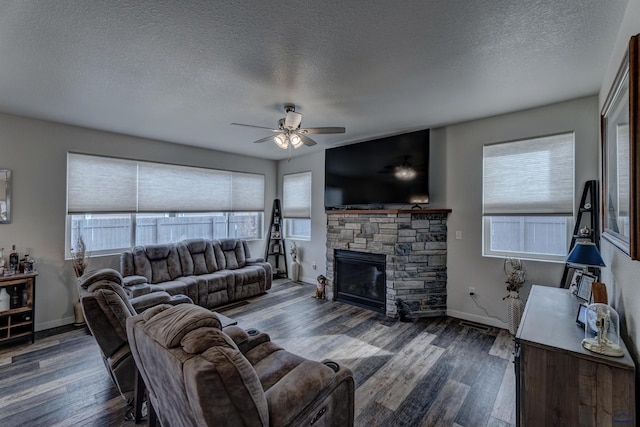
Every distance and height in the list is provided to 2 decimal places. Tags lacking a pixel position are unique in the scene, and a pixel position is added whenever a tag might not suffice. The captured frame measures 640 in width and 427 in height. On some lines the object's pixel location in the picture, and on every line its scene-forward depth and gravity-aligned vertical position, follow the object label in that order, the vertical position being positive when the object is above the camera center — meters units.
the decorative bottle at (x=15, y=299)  3.23 -0.99
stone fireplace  3.99 -0.62
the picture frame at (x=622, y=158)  1.27 +0.36
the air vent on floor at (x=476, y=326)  3.54 -1.42
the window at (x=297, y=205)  5.90 +0.24
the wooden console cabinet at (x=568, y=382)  1.32 -0.84
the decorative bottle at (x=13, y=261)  3.28 -0.55
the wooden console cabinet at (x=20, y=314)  3.11 -1.14
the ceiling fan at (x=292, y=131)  2.98 +0.96
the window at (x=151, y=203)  3.98 +0.22
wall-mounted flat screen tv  4.00 +0.71
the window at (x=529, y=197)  3.15 +0.25
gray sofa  3.99 -0.89
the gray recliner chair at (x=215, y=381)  1.06 -0.73
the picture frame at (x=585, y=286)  2.11 -0.55
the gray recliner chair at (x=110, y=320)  1.92 -0.74
